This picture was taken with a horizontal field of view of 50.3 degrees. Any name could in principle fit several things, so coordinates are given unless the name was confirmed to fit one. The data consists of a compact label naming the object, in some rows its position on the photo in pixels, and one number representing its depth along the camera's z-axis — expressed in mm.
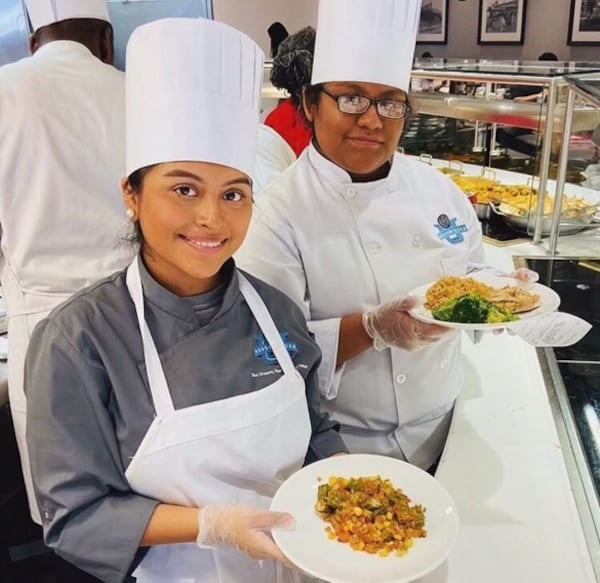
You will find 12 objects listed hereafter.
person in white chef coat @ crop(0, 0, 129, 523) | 1382
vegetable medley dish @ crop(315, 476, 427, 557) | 840
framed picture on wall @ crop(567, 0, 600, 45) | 5766
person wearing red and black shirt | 1987
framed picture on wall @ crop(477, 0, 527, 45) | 6301
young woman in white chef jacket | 1185
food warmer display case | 2014
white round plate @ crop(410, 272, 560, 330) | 1092
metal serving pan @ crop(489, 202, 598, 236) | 2205
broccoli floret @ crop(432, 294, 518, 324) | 1143
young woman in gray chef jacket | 864
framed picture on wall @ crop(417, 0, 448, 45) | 6859
